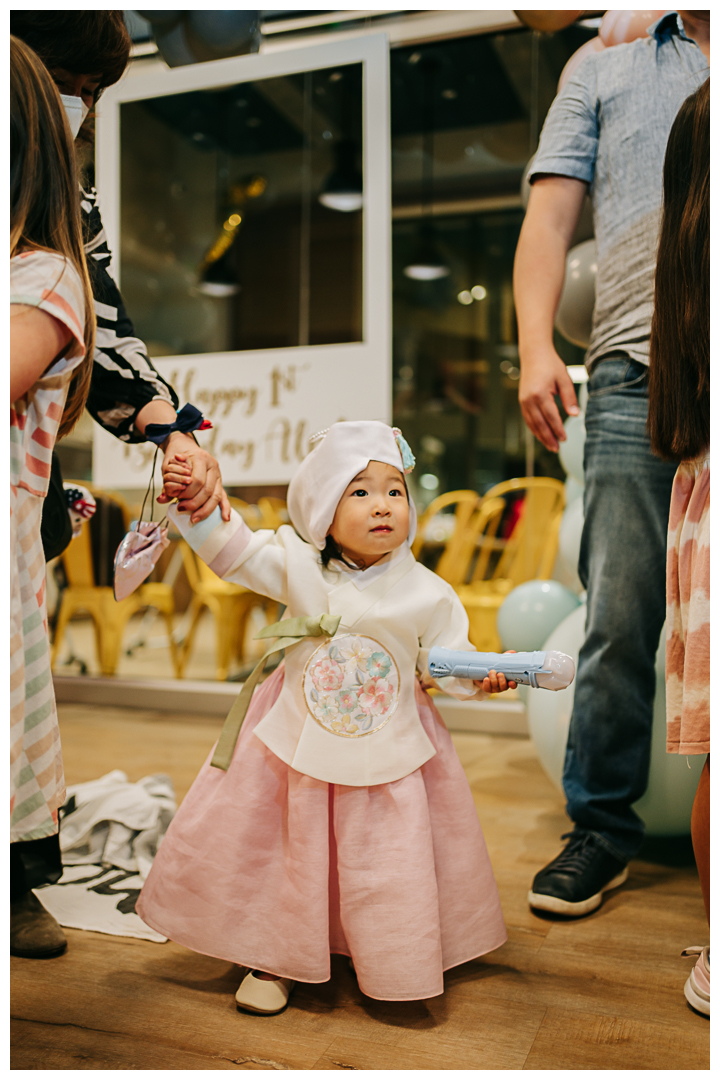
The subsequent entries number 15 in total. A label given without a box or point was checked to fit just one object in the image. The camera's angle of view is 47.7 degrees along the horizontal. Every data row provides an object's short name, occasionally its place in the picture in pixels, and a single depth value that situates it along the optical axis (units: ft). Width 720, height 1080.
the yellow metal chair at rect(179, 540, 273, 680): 10.97
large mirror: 8.78
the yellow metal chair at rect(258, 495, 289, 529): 10.01
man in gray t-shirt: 4.42
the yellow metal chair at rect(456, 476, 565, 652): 10.21
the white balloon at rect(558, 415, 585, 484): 6.15
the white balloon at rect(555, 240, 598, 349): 5.38
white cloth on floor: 5.07
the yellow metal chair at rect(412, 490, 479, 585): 11.20
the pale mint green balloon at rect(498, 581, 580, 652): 6.60
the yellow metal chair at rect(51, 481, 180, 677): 10.85
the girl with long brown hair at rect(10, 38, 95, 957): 2.59
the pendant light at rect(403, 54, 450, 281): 11.83
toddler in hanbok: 3.44
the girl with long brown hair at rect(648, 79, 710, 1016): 2.99
